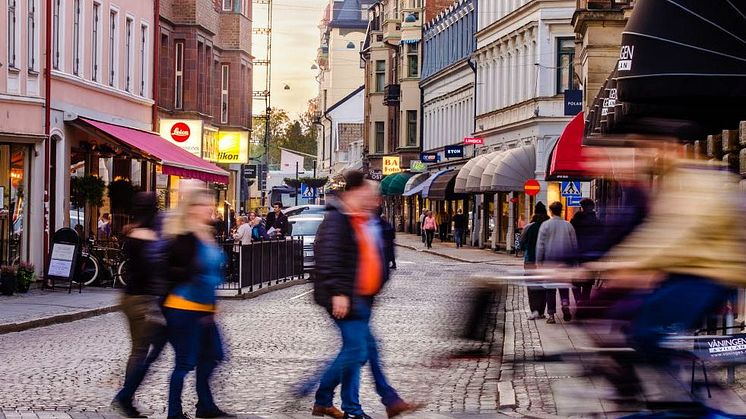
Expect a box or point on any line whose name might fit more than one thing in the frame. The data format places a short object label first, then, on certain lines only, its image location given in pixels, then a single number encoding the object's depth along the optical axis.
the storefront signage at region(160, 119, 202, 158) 43.03
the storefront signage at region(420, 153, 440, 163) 76.21
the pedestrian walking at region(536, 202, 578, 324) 22.11
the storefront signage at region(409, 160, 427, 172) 88.94
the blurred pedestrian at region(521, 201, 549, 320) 23.70
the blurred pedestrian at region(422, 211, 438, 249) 65.31
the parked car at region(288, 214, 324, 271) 40.47
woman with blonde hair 11.70
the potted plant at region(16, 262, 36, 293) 28.30
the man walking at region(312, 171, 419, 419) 11.56
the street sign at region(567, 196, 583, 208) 40.81
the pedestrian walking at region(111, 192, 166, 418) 11.98
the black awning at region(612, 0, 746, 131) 15.23
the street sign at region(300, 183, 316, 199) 101.75
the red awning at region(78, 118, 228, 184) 33.59
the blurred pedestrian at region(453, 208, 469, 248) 66.88
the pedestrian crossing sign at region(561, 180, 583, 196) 41.44
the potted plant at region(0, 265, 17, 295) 27.48
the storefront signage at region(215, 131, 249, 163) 52.22
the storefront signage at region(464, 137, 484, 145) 67.12
